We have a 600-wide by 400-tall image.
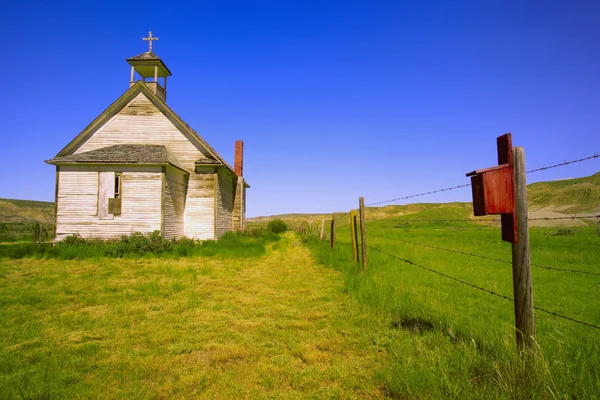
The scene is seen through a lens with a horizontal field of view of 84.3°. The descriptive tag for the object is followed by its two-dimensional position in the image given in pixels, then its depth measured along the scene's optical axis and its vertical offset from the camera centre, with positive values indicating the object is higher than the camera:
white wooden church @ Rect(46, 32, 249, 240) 15.09 +2.27
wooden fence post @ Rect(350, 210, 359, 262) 9.69 -0.57
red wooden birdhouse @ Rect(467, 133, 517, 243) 3.27 +0.27
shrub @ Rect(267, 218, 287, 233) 38.39 -0.63
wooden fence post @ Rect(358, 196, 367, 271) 8.51 -0.38
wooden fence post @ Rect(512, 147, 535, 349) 3.15 -0.46
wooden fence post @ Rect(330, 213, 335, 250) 13.93 -0.58
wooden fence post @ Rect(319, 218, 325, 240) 20.12 -0.74
